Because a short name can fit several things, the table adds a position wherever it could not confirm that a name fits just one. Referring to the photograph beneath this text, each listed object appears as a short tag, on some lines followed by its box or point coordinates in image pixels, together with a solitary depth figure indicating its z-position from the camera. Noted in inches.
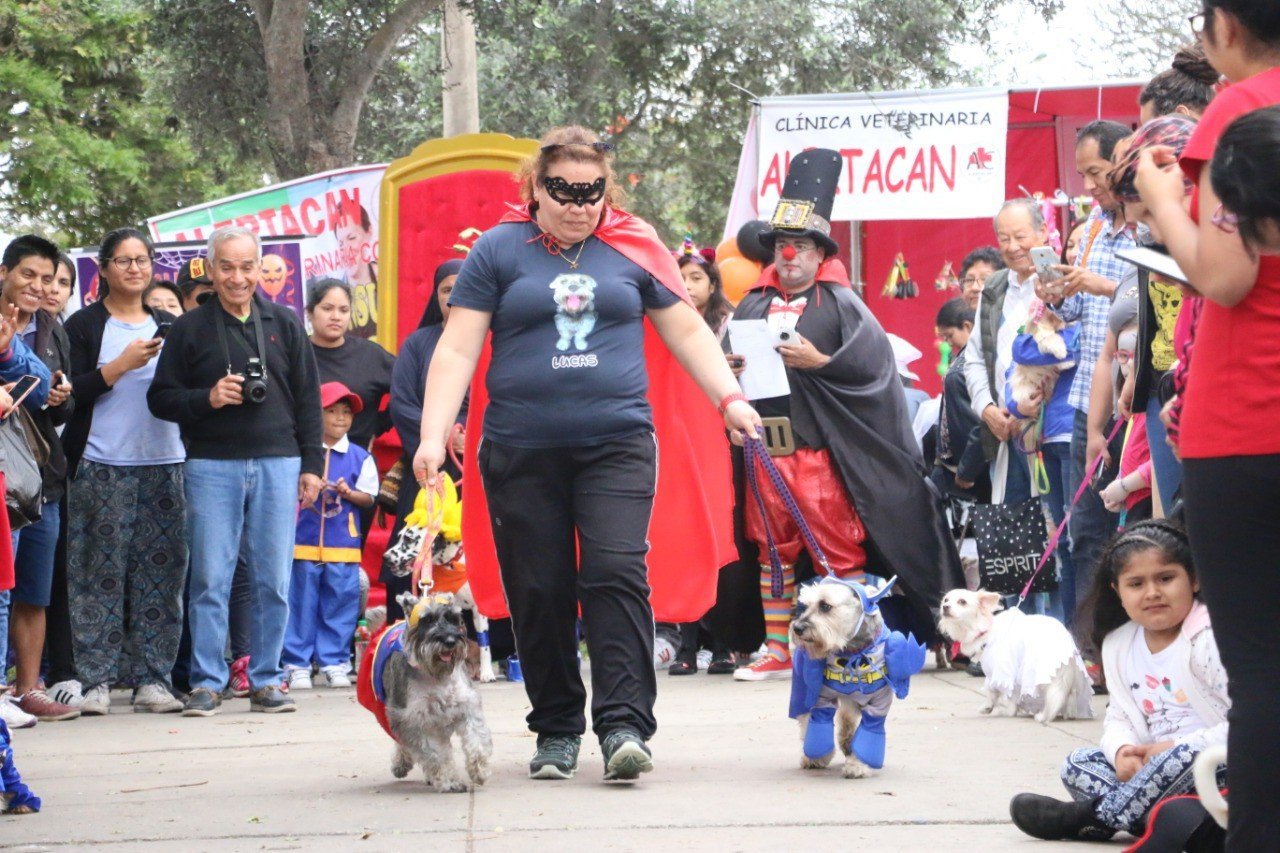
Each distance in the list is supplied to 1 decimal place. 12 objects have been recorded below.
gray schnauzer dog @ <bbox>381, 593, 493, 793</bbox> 458.9
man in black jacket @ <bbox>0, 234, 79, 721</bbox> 642.2
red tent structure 1268.5
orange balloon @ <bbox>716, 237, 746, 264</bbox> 959.6
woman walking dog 458.9
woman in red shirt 248.8
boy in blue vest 780.6
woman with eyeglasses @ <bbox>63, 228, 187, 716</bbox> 669.9
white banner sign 1110.4
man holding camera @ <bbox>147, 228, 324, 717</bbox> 652.7
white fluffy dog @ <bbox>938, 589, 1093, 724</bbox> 572.4
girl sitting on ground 362.3
